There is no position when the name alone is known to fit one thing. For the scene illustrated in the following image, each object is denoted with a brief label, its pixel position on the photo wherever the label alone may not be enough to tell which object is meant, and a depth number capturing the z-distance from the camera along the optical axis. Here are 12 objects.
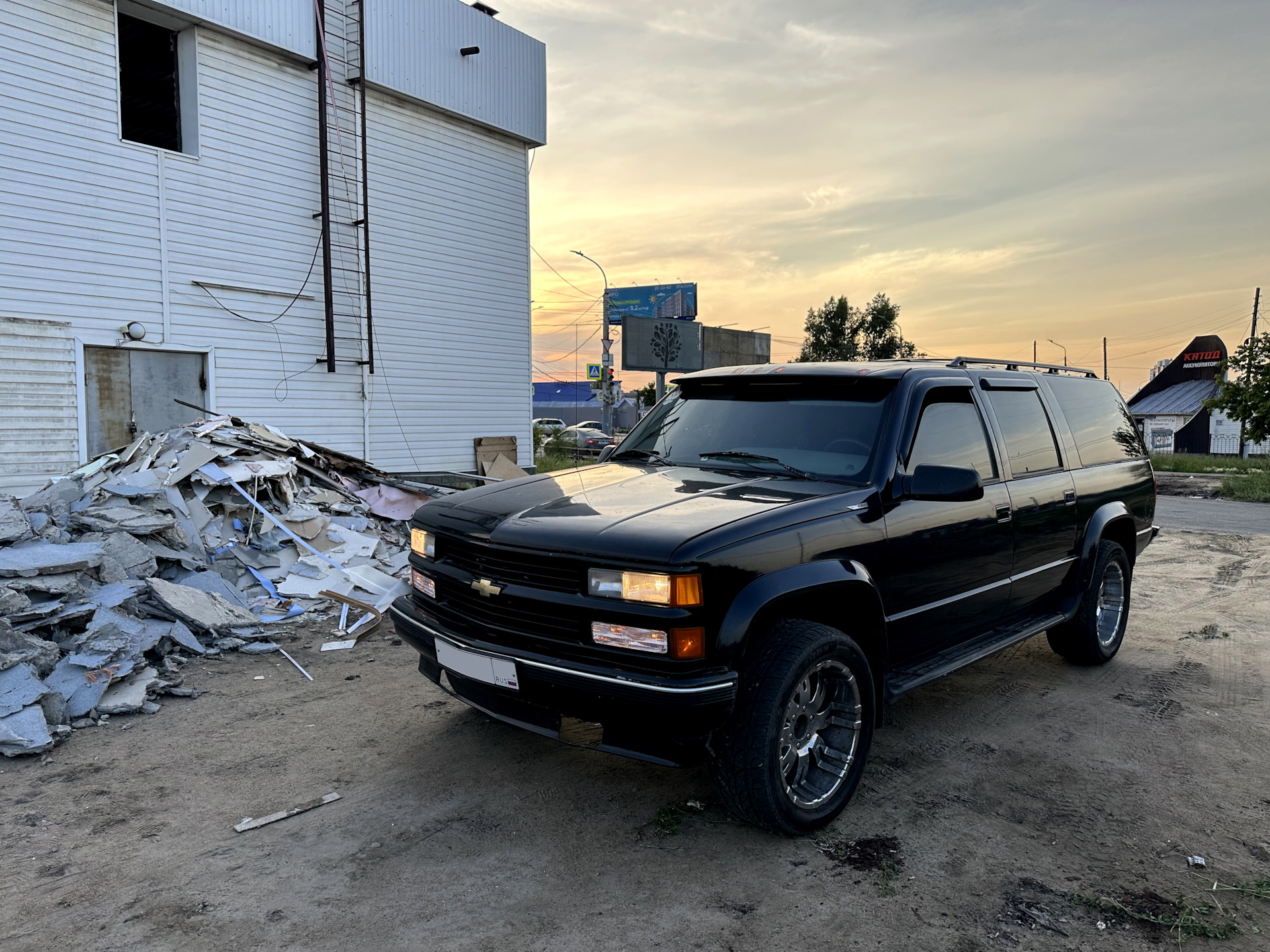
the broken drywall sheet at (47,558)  5.55
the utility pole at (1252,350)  28.00
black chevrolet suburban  3.08
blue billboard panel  64.81
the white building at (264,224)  10.57
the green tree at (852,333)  46.66
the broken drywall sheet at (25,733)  4.20
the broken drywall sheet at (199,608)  6.10
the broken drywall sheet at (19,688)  4.44
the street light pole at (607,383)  37.69
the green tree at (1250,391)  26.86
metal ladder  13.66
